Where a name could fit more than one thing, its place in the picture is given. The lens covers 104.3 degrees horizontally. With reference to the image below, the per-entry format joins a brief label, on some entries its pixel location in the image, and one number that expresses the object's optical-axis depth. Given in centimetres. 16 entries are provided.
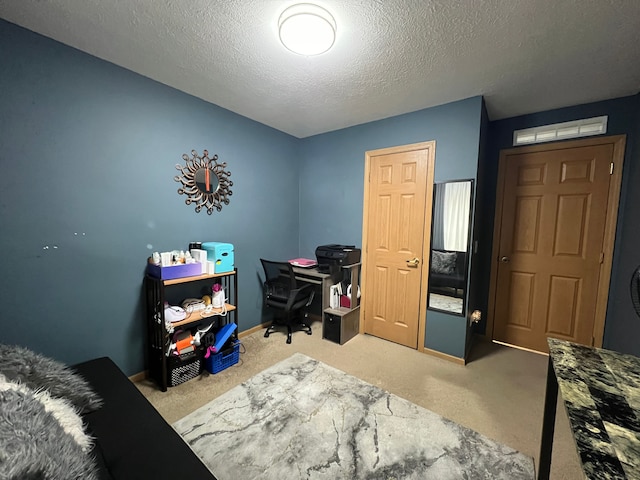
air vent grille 230
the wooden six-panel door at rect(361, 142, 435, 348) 257
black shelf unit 194
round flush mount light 134
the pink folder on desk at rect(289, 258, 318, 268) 317
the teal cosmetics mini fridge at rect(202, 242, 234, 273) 229
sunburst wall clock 232
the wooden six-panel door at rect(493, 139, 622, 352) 234
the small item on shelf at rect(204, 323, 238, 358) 217
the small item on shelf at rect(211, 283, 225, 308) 235
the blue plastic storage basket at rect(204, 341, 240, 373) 218
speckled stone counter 59
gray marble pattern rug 135
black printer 282
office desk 285
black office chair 271
